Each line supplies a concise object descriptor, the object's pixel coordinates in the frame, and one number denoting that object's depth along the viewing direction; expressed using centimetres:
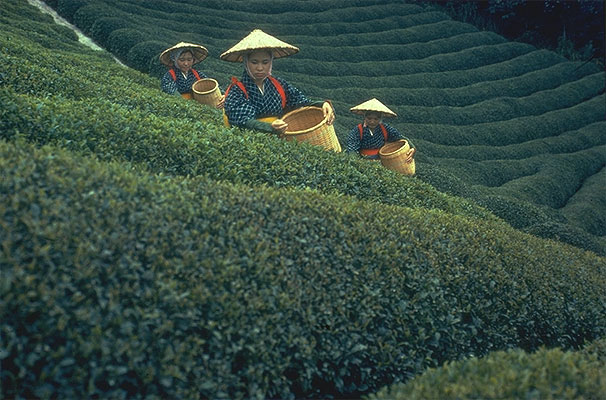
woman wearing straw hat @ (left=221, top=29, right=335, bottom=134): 708
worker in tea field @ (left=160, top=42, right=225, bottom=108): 1148
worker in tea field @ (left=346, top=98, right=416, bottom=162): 919
